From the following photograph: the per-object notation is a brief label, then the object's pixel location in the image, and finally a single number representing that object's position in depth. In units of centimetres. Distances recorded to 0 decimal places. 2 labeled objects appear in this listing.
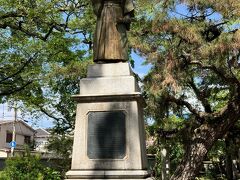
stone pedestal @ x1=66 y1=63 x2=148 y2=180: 419
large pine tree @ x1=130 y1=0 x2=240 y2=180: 617
